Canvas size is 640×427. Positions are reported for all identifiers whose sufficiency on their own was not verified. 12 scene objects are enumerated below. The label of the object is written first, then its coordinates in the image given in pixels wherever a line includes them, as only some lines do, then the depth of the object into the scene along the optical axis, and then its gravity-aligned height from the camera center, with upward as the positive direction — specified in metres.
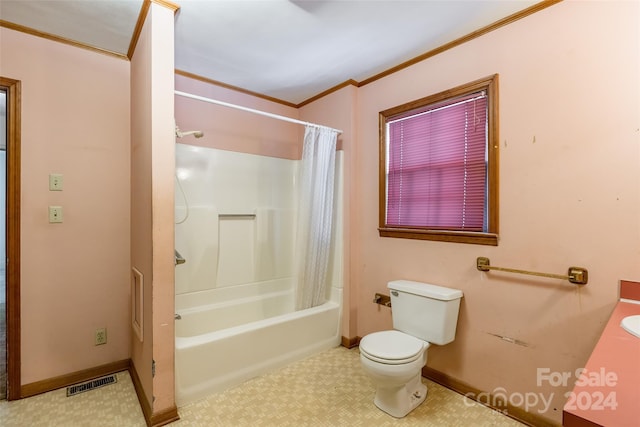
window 1.88 +0.31
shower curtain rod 1.89 +0.71
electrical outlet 2.13 -0.89
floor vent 1.96 -1.16
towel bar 1.52 -0.32
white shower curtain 2.56 -0.03
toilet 1.70 -0.79
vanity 0.57 -0.38
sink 1.04 -0.40
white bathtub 1.86 -0.90
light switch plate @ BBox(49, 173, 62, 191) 1.97 +0.17
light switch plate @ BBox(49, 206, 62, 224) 1.96 -0.04
